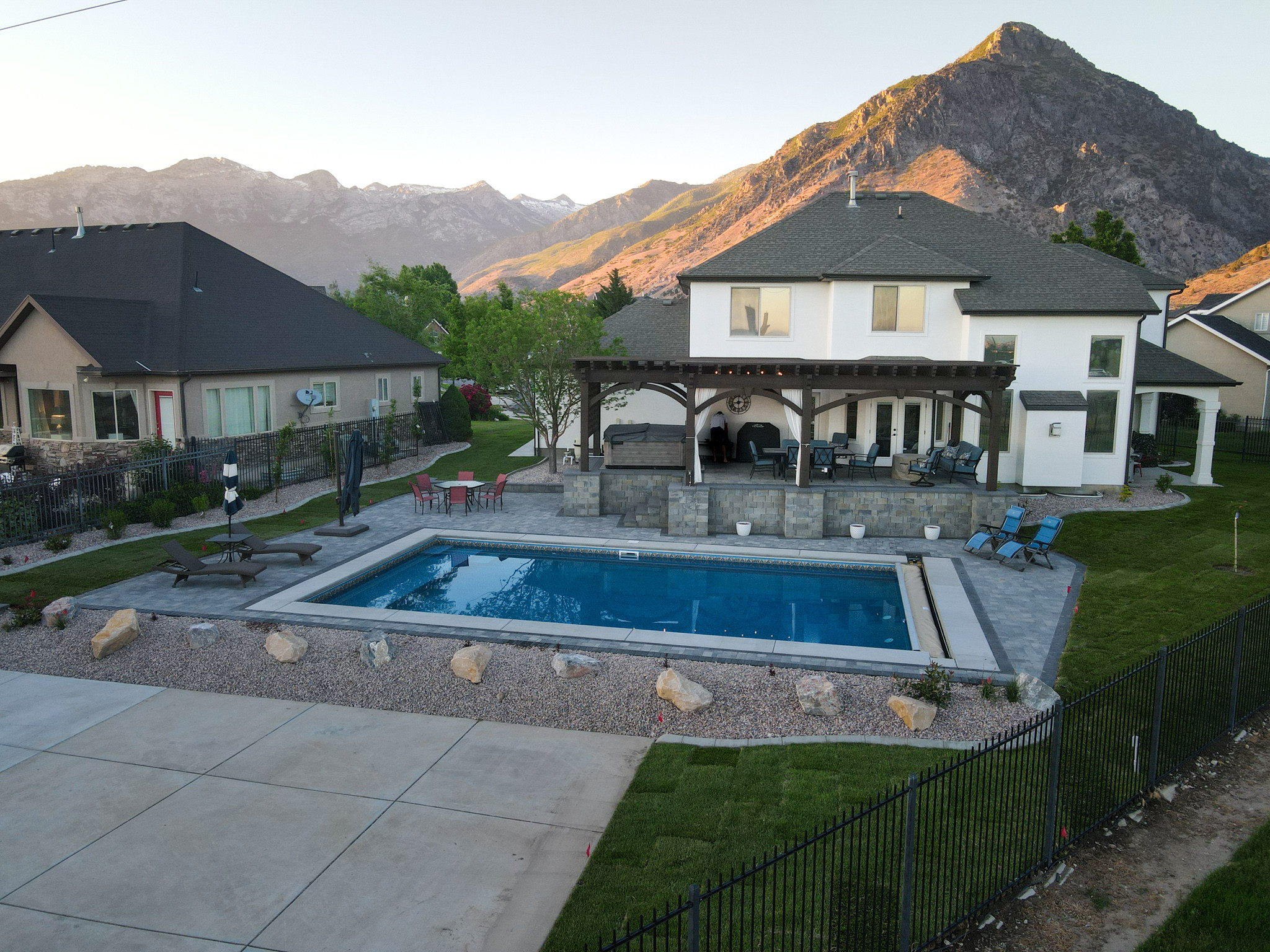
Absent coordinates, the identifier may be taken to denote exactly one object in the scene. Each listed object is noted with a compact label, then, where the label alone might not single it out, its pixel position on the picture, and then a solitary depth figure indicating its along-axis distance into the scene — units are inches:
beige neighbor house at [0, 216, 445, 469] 916.6
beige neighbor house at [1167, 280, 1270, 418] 1513.3
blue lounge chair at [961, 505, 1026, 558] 671.1
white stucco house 874.8
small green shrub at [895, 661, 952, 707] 391.9
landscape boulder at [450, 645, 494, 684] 425.4
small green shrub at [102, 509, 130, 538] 706.2
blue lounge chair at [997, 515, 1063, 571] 644.1
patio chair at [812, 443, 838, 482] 808.9
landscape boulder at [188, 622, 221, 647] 471.2
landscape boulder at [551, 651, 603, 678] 422.9
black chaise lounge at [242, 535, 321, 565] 630.5
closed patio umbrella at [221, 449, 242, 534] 626.8
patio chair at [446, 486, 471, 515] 835.4
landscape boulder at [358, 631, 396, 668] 445.1
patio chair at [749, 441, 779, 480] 845.2
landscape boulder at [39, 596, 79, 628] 498.6
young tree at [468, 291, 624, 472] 989.8
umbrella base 743.1
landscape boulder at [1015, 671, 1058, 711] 391.5
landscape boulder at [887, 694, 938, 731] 373.4
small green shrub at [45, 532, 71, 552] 658.2
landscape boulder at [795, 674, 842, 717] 385.1
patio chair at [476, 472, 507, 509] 866.7
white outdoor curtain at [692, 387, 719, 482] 782.5
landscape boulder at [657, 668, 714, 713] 390.6
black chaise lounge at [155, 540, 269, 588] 578.9
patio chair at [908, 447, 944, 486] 792.3
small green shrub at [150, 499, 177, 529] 751.7
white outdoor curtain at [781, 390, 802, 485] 954.7
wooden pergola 738.8
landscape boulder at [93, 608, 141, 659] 458.0
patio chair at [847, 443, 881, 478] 834.2
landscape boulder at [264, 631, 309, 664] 450.3
